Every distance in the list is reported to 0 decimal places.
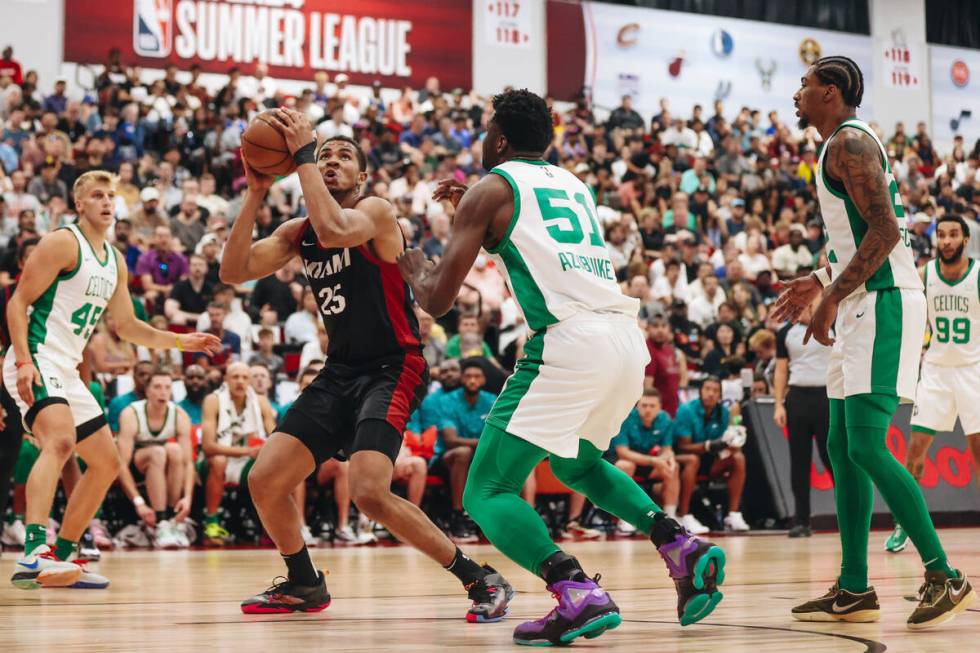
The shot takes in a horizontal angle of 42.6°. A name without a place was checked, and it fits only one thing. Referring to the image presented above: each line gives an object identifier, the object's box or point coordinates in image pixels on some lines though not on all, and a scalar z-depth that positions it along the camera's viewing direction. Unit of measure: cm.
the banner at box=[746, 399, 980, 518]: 1193
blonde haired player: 650
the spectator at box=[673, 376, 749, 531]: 1209
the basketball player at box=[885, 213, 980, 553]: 868
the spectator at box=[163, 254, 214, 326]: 1340
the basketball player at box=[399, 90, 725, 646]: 414
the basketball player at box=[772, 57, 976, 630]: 455
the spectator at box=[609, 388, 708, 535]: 1181
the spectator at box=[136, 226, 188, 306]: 1420
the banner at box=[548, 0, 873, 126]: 2664
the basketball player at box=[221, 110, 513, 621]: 501
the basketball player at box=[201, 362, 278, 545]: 1062
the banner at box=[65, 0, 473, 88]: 2186
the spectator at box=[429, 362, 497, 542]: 1115
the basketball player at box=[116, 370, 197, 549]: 1034
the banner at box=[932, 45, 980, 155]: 3141
